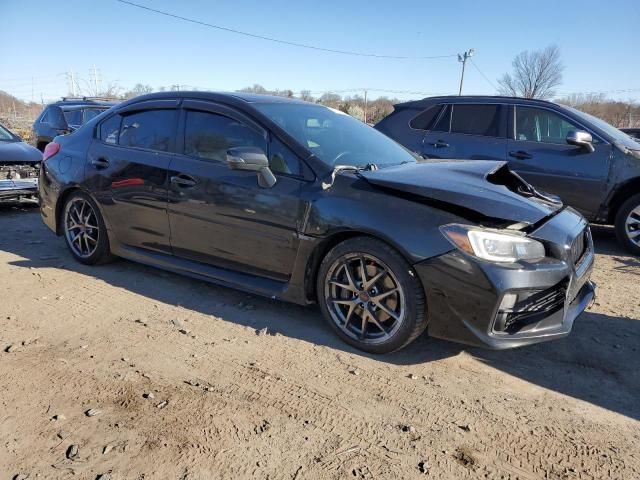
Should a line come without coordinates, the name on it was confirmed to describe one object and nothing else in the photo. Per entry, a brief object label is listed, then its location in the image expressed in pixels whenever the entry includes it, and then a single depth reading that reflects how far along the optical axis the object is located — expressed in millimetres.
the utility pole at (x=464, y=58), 48750
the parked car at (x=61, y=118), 11875
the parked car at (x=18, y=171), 7117
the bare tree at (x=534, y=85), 51719
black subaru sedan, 2963
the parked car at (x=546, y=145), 5777
